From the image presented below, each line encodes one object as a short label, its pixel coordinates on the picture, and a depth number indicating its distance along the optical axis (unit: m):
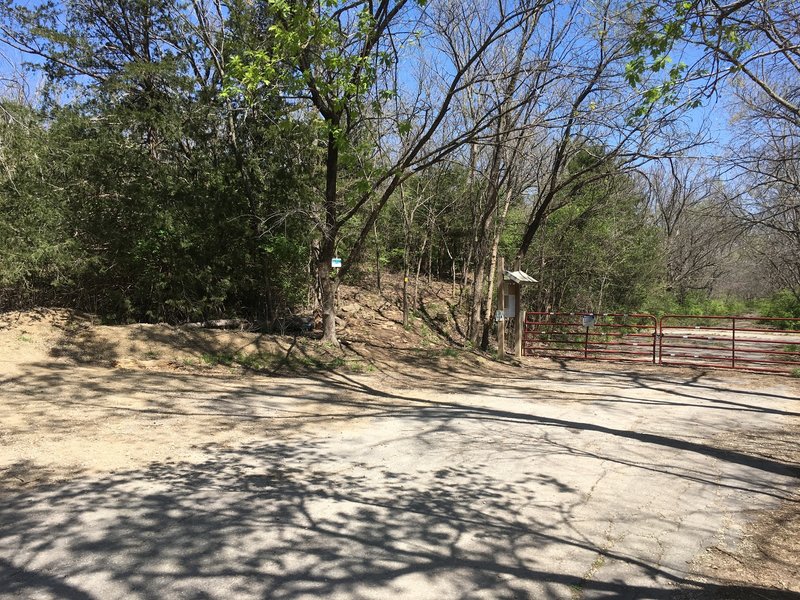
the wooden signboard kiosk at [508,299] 16.42
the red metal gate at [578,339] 16.16
